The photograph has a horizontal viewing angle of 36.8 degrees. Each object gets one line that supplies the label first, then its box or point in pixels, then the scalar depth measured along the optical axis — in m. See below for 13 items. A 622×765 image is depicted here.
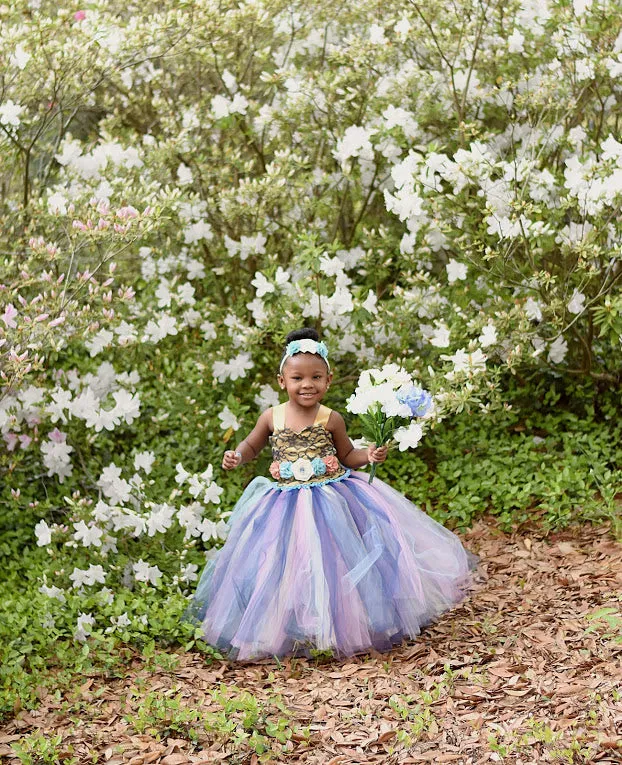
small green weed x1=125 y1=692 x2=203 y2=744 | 3.27
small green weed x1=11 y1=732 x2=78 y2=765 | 3.14
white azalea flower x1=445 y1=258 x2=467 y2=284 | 4.70
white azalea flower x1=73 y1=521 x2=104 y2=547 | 4.09
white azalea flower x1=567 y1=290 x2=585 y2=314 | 4.52
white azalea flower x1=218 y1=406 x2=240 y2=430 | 4.85
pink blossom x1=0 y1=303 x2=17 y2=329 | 3.79
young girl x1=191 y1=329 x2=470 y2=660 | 3.71
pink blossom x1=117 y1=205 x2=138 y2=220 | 4.01
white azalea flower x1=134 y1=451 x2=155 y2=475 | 4.48
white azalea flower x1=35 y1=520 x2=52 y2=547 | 4.19
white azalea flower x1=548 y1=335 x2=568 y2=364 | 4.86
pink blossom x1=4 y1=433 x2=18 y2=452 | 4.64
